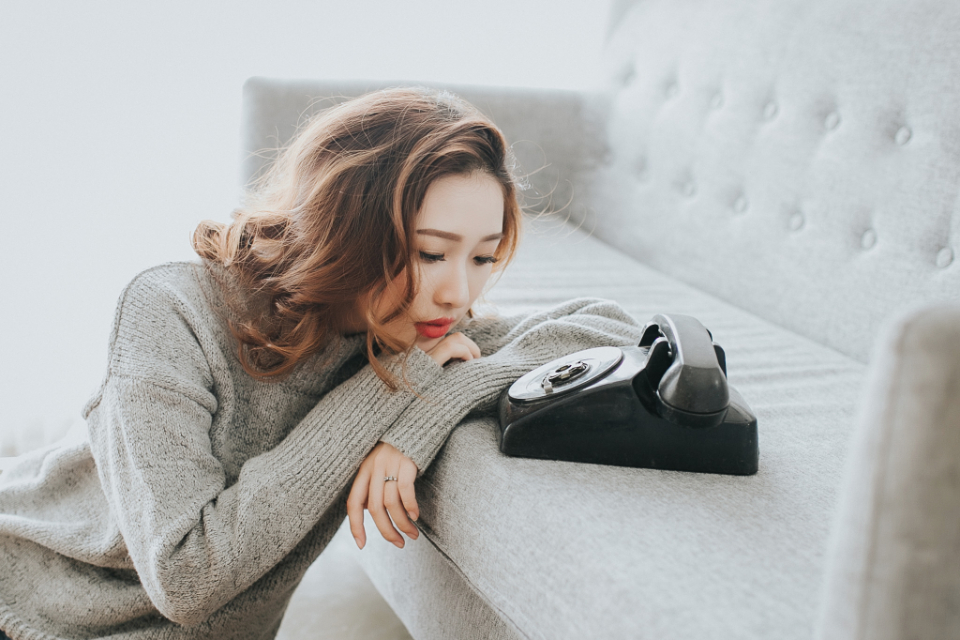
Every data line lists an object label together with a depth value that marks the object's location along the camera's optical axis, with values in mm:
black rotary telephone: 662
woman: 710
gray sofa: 405
